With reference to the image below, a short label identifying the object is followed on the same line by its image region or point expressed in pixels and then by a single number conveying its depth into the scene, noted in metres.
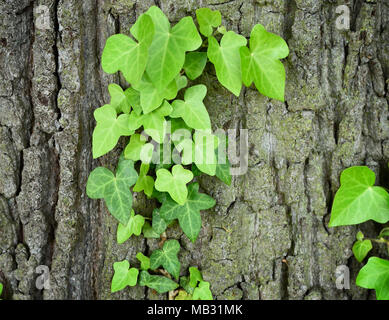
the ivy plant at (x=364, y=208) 0.57
